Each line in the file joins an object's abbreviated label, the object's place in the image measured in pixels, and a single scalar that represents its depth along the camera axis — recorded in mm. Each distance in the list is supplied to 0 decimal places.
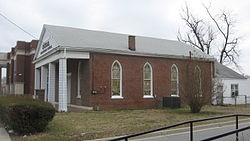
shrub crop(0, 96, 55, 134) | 11898
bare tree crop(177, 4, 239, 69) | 53906
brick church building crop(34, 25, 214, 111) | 23250
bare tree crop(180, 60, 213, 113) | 21109
